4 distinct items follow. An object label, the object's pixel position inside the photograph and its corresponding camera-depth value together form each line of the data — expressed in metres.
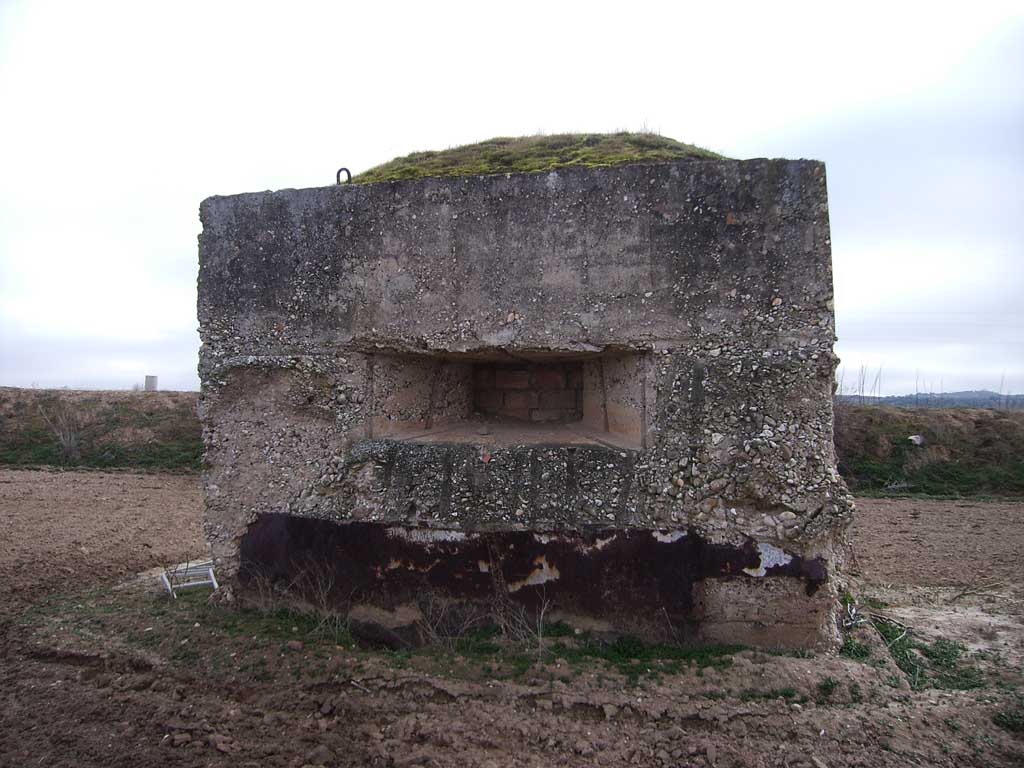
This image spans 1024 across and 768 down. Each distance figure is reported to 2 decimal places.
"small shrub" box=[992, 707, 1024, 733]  2.82
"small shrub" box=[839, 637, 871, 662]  3.40
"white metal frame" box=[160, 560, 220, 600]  4.63
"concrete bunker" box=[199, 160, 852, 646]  3.45
